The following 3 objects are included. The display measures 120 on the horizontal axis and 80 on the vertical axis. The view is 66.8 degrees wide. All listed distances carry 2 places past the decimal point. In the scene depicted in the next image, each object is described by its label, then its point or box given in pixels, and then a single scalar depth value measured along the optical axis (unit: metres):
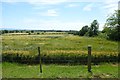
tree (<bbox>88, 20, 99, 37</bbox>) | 24.88
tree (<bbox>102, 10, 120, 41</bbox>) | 14.94
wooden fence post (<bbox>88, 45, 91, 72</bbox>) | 4.26
